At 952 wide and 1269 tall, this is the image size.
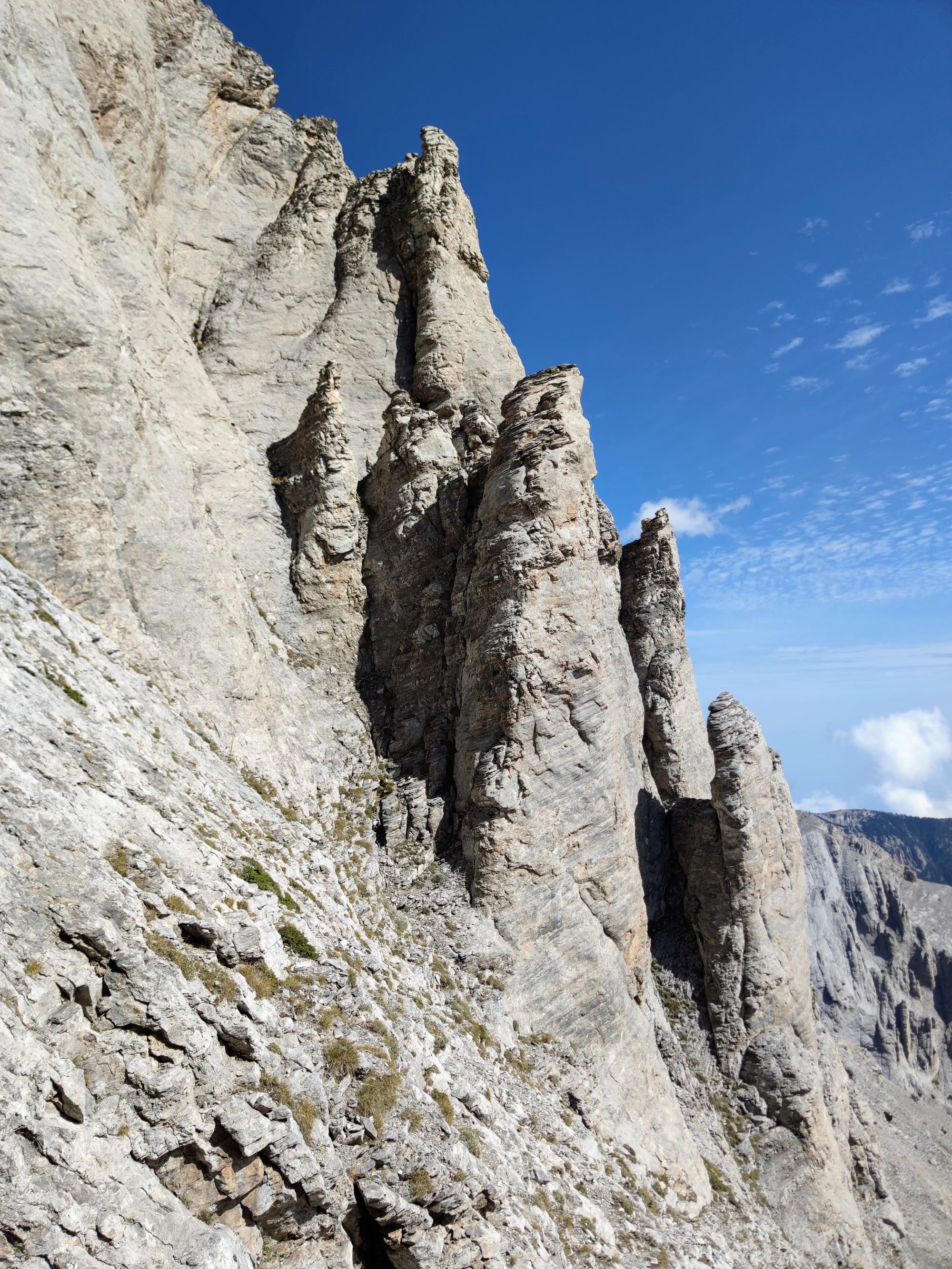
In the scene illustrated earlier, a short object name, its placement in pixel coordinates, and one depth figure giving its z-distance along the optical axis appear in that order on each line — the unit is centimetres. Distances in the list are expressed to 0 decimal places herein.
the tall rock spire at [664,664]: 3456
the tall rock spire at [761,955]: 2716
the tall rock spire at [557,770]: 2172
